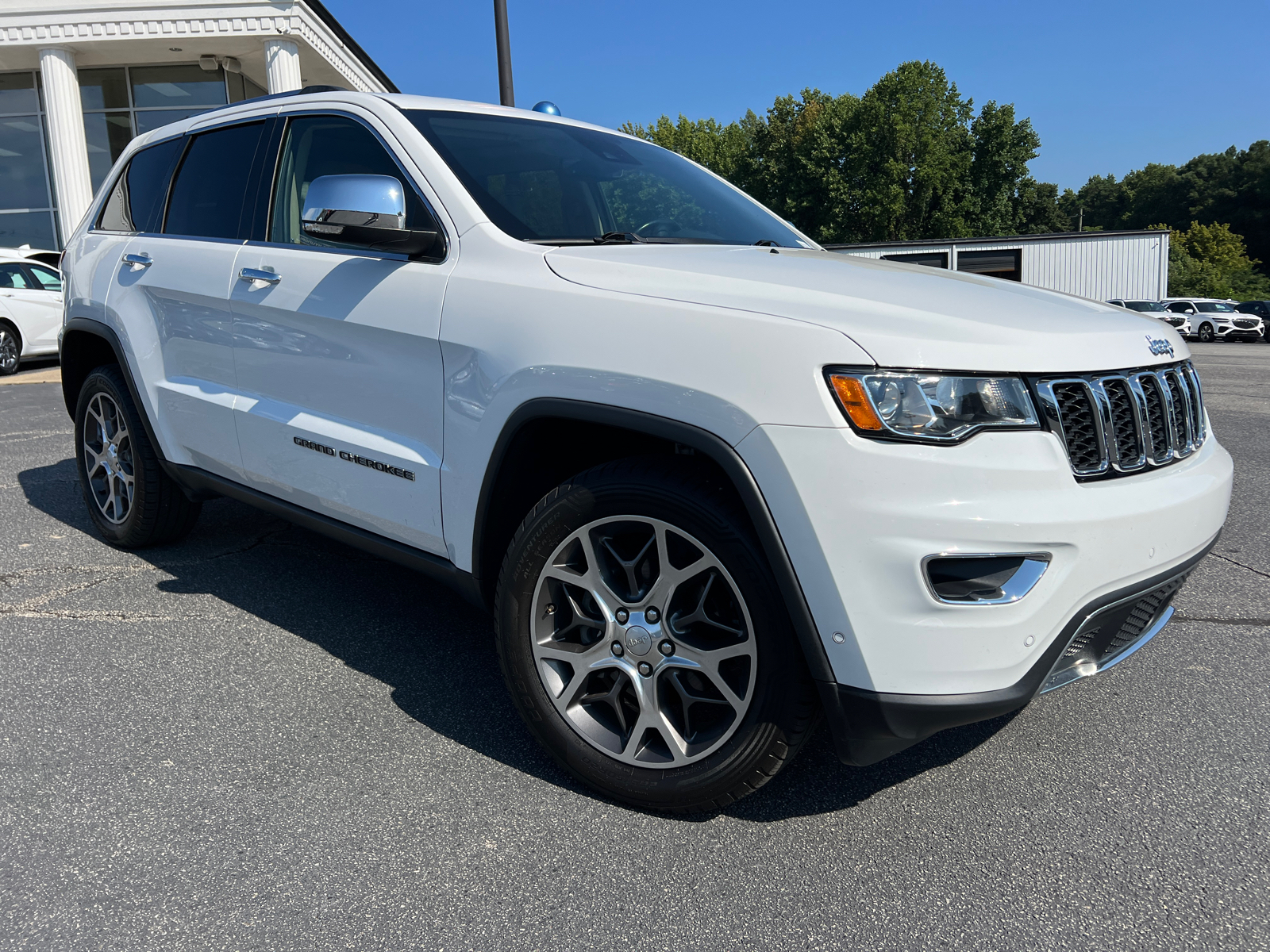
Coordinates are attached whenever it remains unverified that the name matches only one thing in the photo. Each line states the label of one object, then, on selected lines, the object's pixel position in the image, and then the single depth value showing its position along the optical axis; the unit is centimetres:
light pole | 854
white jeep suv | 189
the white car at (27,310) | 1329
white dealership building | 1872
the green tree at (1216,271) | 5512
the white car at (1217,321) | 3219
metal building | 3838
